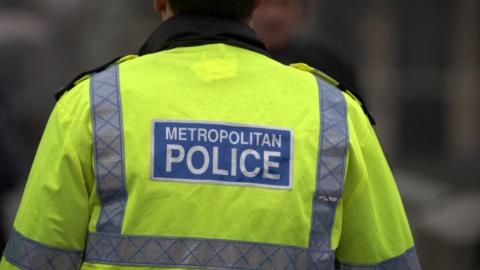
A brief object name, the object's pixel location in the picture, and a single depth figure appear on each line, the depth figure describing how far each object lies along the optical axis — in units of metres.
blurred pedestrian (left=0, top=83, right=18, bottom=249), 9.72
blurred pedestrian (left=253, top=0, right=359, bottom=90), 9.91
